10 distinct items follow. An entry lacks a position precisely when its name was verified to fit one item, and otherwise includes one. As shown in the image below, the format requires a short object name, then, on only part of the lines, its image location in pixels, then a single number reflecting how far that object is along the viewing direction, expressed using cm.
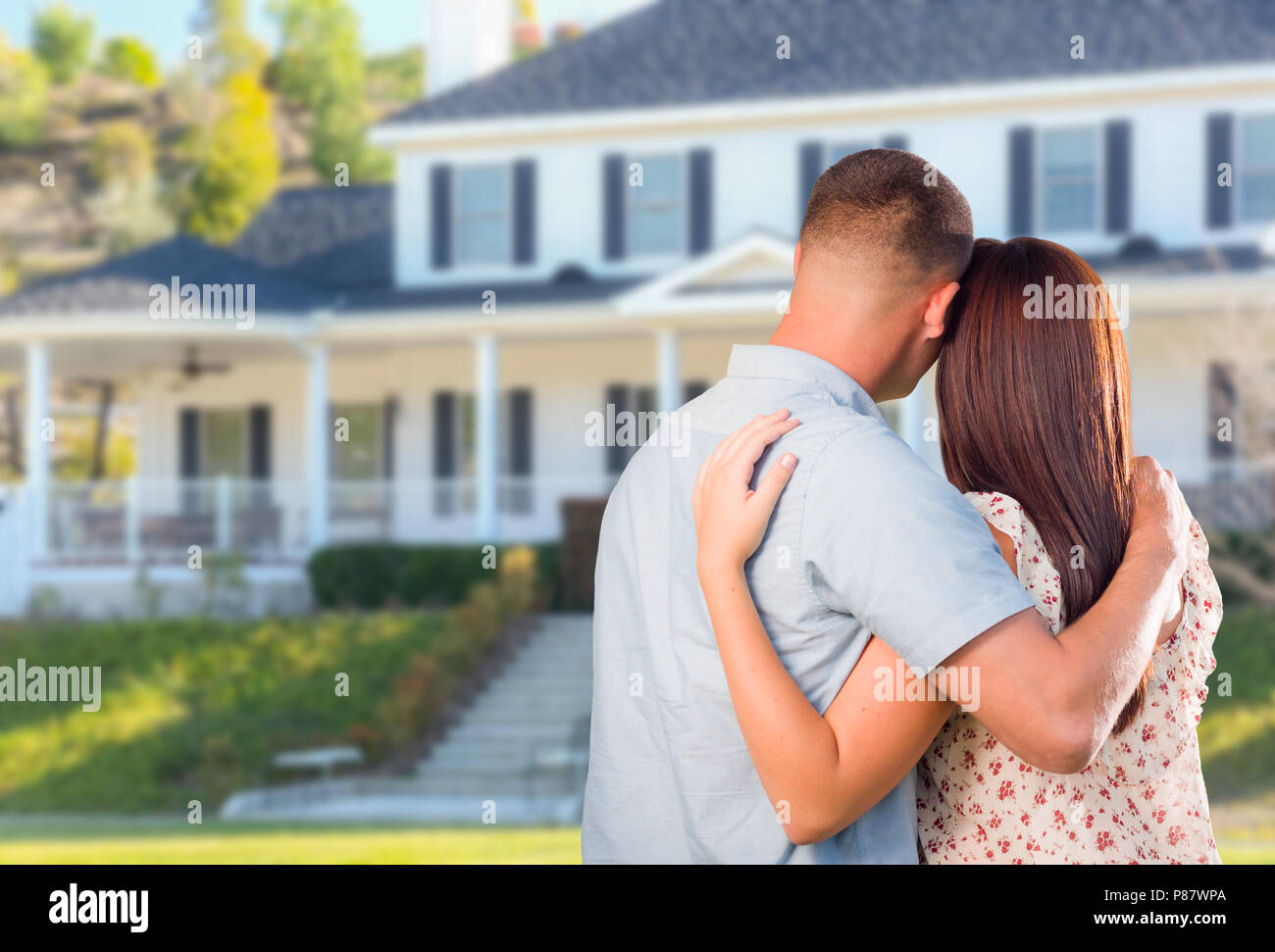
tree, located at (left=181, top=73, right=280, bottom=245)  5353
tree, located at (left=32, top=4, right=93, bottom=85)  7094
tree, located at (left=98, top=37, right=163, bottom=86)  7431
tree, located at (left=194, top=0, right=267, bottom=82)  6956
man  181
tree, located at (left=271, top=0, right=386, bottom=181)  6706
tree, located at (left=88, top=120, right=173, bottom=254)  5388
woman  207
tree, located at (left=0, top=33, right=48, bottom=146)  6612
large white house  1953
